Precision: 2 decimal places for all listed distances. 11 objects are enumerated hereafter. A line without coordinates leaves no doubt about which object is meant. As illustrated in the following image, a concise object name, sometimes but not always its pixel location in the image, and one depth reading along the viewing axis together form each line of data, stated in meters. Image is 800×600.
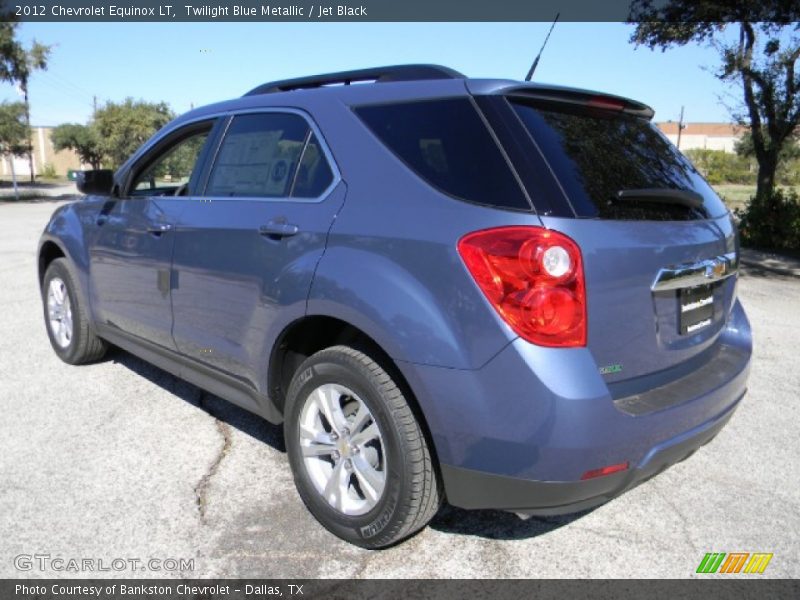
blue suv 2.14
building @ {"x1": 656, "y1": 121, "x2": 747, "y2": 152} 95.31
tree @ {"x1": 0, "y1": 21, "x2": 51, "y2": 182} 24.34
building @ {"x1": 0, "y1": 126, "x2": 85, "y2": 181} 68.71
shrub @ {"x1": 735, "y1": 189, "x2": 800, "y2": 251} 12.24
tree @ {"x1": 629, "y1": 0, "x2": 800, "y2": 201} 12.06
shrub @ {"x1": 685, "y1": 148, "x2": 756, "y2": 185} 53.44
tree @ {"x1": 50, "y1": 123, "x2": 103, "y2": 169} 55.16
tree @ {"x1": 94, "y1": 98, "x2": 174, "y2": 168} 44.14
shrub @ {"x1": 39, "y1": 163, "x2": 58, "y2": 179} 62.94
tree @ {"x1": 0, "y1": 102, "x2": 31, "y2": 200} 38.50
